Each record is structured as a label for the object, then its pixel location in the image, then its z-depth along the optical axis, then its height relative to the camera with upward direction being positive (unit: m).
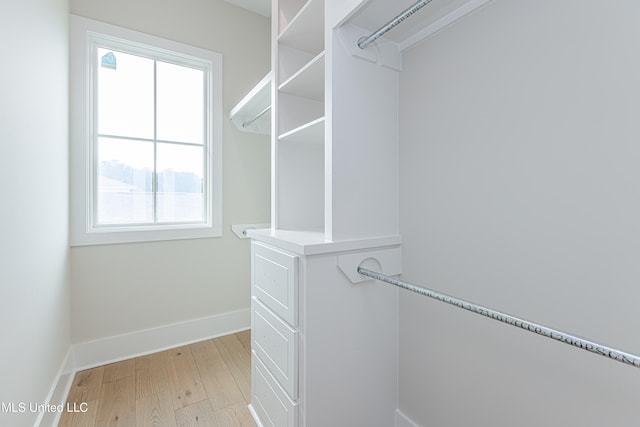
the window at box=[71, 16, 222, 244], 1.83 +0.55
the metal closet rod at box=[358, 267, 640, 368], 0.51 -0.27
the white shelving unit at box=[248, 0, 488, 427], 1.04 -0.19
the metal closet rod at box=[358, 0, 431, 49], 0.83 +0.65
